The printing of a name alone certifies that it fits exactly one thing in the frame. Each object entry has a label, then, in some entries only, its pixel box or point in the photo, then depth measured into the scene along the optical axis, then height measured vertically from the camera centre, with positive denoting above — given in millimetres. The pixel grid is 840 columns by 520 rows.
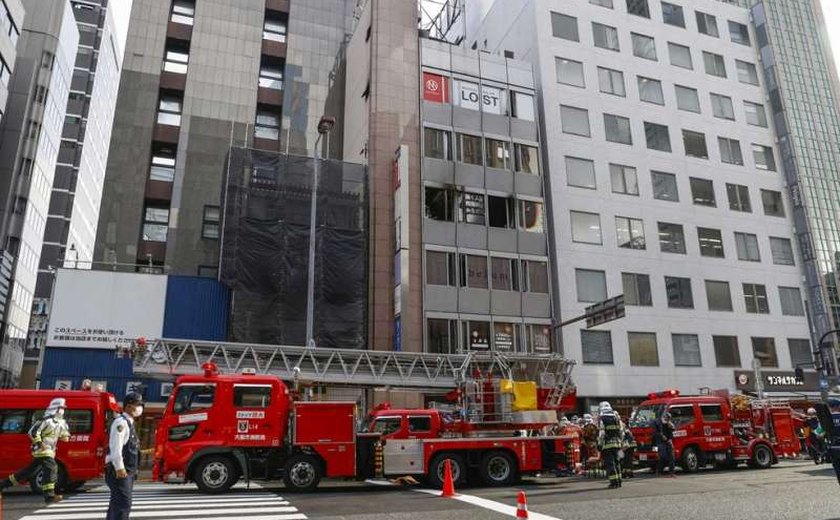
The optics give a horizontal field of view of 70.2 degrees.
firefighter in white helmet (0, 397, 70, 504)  12227 -292
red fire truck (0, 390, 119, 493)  14648 -44
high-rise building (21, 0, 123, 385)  69438 +35005
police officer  7453 -419
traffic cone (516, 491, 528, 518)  6759 -888
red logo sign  33375 +18314
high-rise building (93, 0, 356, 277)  40438 +23737
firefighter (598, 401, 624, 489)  14117 -375
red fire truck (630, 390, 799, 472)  19422 -244
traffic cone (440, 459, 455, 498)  12891 -1236
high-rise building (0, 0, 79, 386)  52062 +24565
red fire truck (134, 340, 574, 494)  14164 -171
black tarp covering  28242 +8281
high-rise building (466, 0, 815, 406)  33688 +13779
